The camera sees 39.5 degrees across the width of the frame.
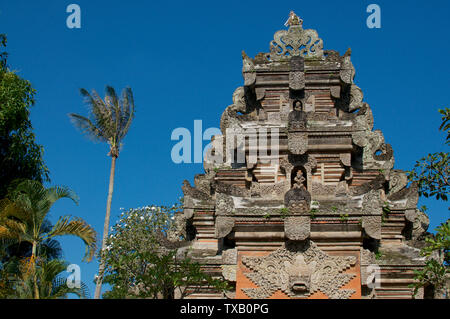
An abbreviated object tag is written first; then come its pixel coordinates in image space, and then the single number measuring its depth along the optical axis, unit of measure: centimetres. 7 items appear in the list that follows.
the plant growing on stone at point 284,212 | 1419
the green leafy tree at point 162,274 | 1252
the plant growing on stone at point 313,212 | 1414
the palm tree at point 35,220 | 2106
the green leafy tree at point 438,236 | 1257
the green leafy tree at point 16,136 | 2873
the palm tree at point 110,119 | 3428
